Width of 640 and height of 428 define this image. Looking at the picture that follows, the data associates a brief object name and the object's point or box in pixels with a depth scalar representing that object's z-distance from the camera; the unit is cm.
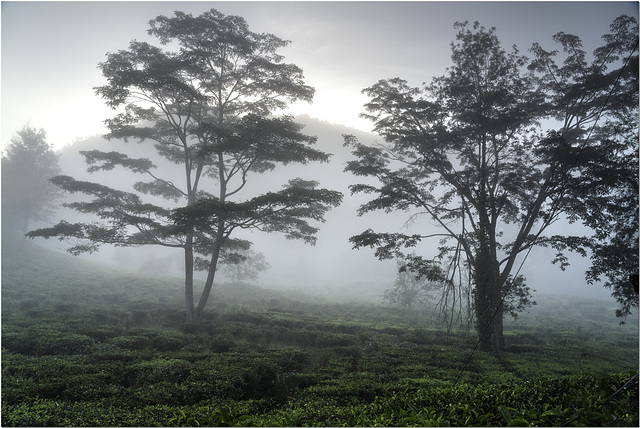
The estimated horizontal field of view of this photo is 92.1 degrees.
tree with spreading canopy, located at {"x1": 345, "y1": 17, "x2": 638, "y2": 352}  1181
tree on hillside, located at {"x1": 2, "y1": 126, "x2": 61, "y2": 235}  4056
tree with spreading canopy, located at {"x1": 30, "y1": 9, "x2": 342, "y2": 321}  1380
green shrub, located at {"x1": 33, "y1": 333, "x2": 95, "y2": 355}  930
